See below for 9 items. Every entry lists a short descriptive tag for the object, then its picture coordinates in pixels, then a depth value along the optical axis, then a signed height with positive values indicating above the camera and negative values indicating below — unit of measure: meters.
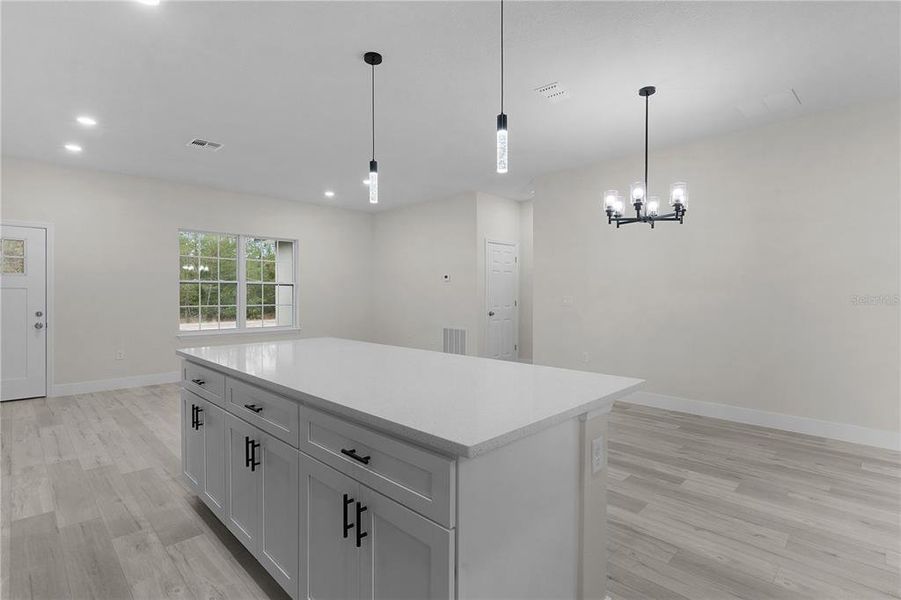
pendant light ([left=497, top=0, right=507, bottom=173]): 2.09 +0.75
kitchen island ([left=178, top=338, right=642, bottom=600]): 1.09 -0.55
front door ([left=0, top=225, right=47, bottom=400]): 4.85 -0.21
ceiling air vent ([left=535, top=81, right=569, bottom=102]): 3.20 +1.54
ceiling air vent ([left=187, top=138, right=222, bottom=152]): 4.40 +1.56
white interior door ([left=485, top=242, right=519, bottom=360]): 6.84 -0.07
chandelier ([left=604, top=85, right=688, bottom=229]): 3.32 +0.76
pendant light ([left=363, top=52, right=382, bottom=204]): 2.79 +0.84
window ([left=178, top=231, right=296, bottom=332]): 6.25 +0.20
